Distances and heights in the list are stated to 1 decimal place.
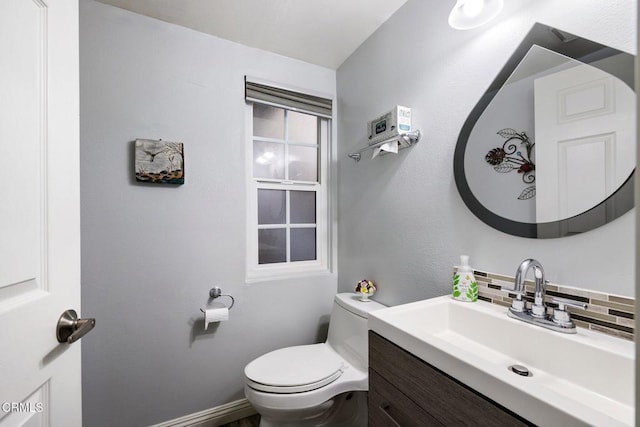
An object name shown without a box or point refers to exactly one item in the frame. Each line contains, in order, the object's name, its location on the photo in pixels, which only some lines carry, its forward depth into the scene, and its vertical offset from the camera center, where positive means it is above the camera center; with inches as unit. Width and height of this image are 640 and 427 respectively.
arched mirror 29.3 +9.5
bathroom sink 19.9 -15.1
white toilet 48.4 -32.2
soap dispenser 41.3 -11.3
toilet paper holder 64.4 -19.4
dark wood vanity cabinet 23.1 -19.1
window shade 68.8 +31.5
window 73.3 +7.0
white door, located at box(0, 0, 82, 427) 19.1 +0.4
